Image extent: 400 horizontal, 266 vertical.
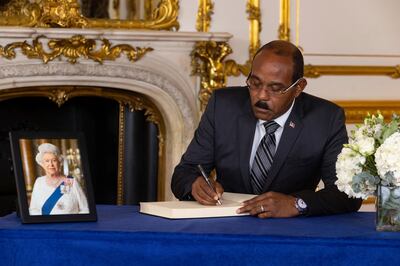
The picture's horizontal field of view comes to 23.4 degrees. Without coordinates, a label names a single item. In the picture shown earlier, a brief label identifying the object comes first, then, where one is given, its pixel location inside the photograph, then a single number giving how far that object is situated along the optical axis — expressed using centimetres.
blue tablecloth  271
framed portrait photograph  282
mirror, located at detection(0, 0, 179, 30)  549
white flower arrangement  279
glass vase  285
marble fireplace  550
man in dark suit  346
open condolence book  299
